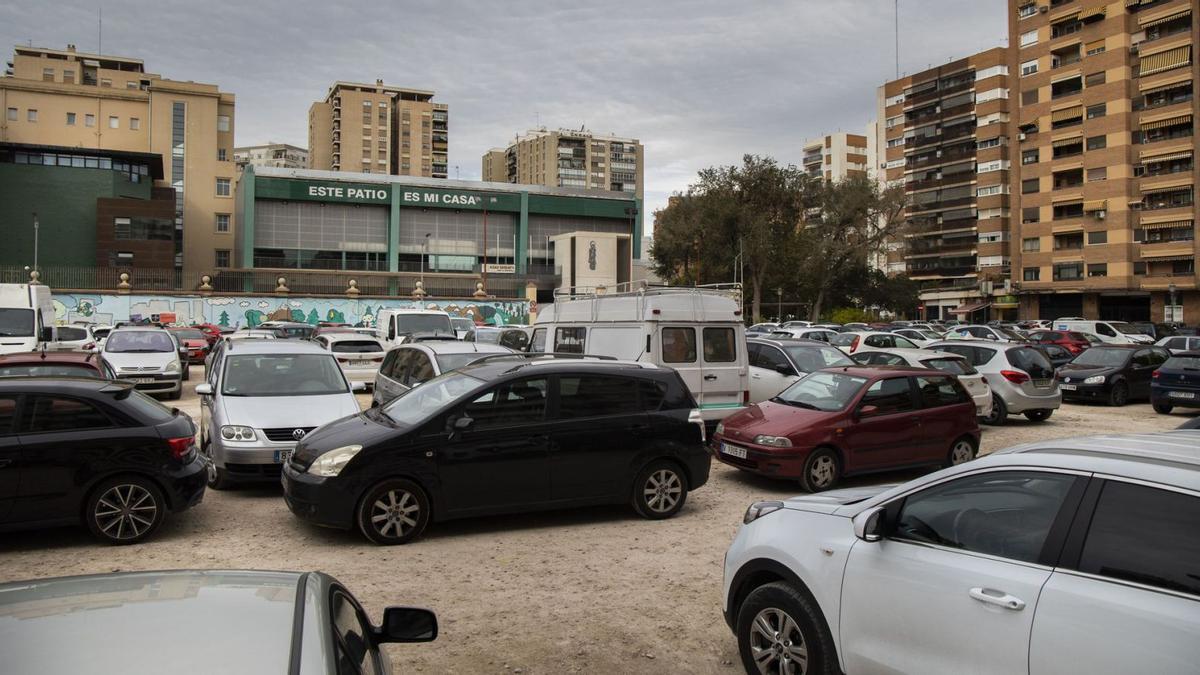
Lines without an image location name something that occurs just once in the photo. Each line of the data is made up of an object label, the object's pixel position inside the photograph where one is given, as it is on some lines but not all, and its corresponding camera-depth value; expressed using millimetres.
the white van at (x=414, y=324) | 22453
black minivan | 6961
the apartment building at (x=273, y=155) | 148375
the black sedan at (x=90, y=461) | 6586
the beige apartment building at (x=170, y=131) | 68438
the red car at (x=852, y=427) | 9450
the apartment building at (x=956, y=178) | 78062
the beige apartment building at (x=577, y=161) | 130125
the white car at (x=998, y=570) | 2779
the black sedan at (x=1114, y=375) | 19547
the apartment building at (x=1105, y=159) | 59156
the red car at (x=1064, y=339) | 31062
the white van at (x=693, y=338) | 12117
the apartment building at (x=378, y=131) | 108375
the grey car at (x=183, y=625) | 1713
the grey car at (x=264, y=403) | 8805
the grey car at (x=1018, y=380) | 15672
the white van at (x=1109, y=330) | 37781
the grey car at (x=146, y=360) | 17656
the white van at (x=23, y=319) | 17891
